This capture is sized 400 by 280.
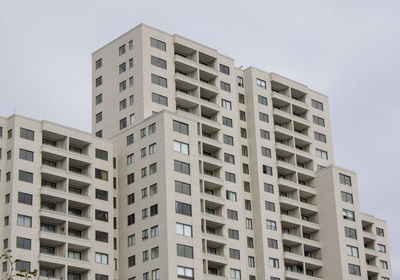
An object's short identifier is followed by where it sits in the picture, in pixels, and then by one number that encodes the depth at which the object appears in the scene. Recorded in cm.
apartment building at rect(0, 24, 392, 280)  10806
